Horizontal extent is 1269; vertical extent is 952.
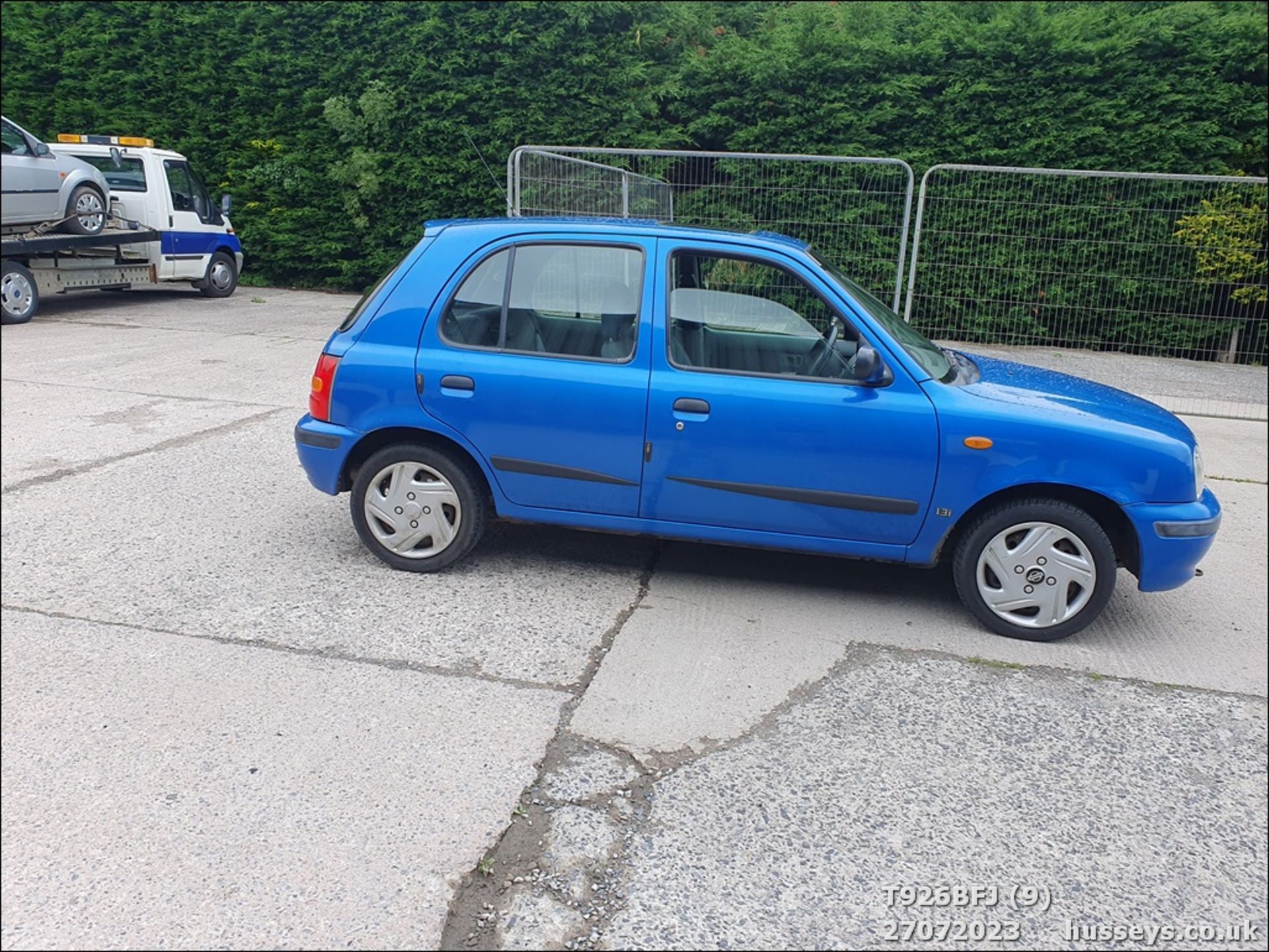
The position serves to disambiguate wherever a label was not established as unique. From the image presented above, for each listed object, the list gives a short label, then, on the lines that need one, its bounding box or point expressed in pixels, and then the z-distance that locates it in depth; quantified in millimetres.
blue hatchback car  4090
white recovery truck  11891
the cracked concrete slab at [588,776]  2990
